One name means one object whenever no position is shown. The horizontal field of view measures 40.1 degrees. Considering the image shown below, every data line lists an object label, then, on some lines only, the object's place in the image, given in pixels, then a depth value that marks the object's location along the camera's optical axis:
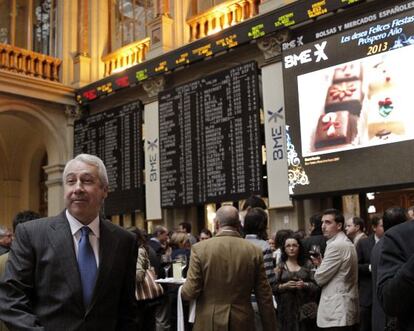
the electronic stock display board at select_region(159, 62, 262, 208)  9.02
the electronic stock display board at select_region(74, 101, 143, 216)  11.02
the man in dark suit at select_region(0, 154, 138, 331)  2.12
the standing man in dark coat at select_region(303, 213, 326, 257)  5.61
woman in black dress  4.94
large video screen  7.14
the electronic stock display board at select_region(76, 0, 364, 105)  8.36
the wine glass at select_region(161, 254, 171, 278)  6.00
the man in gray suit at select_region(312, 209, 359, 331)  4.73
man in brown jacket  3.74
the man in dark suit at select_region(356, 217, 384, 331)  5.31
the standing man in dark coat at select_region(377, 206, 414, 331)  1.88
